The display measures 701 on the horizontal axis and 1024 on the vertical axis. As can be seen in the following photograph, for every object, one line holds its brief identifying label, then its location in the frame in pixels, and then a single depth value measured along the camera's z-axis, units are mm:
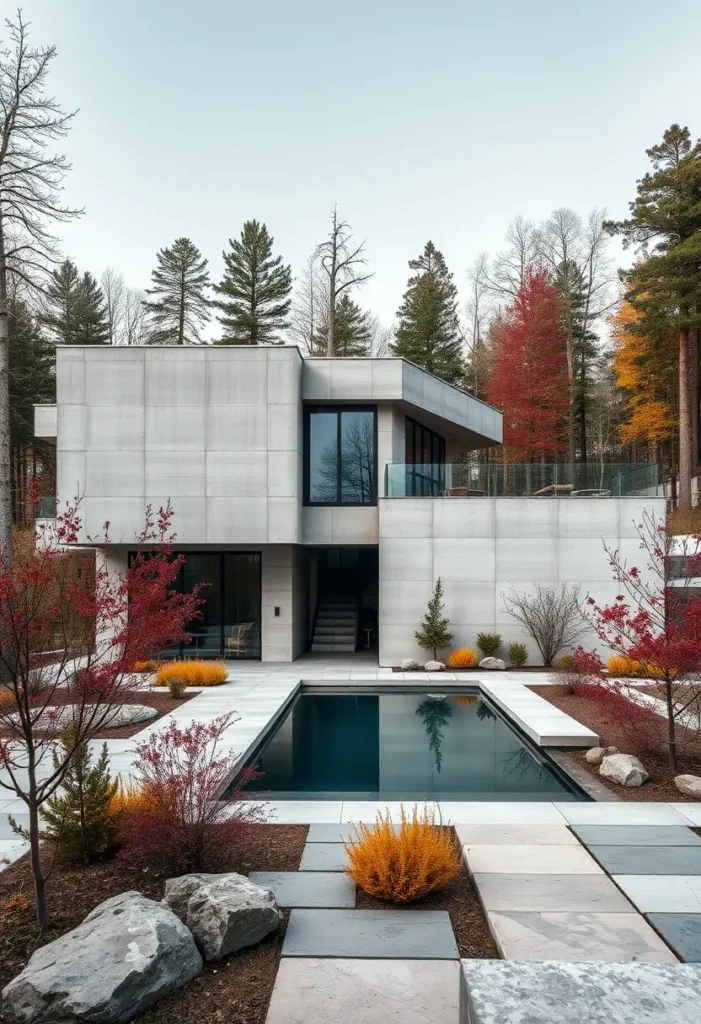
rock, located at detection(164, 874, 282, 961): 4316
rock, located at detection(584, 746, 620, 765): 9078
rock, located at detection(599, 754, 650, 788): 8148
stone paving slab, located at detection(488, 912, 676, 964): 4254
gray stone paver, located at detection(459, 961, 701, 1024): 2561
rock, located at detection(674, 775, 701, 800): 7691
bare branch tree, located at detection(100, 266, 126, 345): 39312
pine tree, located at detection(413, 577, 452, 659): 17328
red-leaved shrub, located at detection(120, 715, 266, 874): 5352
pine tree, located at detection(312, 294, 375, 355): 38531
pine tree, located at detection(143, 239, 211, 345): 37688
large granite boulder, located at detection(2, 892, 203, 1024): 3641
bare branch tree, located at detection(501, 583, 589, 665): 17234
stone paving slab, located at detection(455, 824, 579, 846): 6352
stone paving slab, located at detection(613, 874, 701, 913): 4945
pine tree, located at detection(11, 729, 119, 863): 5684
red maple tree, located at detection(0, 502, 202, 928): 4723
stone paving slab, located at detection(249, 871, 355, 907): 5090
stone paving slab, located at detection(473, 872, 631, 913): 4938
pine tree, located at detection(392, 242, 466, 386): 37438
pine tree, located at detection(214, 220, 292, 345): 35125
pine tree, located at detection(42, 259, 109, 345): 33312
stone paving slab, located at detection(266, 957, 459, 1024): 3709
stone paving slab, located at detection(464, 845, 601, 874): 5664
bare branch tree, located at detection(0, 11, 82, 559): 15117
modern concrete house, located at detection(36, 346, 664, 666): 17203
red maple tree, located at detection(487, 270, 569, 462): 31078
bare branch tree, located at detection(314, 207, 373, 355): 30406
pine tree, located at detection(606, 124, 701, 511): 24828
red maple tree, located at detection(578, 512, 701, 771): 8195
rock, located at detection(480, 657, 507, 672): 16891
